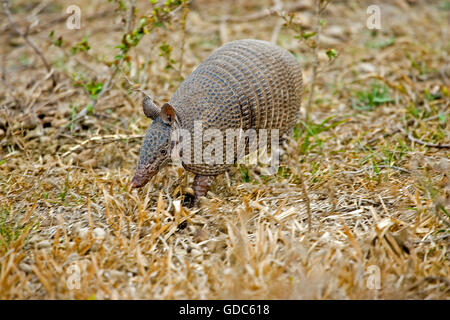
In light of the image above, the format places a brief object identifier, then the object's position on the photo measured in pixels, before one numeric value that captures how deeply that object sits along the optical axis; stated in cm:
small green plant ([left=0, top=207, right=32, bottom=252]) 394
